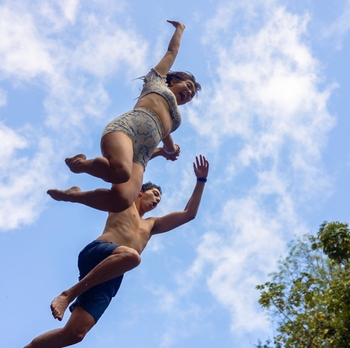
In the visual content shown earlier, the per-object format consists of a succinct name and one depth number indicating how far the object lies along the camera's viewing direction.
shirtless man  4.14
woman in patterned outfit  4.08
